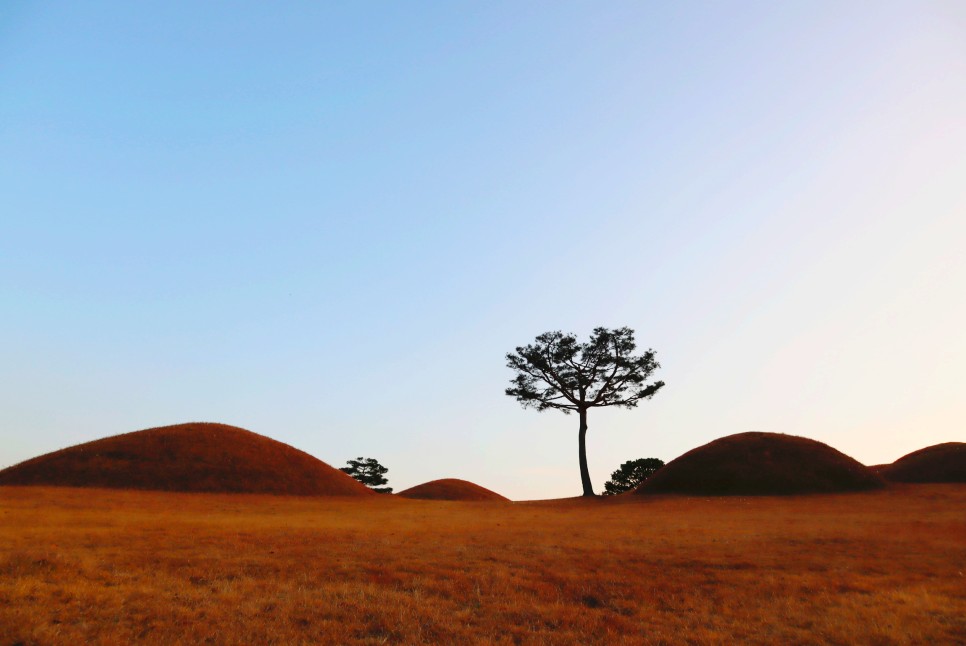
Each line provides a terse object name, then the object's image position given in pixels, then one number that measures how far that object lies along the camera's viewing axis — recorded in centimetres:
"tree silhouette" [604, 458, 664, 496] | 7275
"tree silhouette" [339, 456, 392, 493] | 9631
